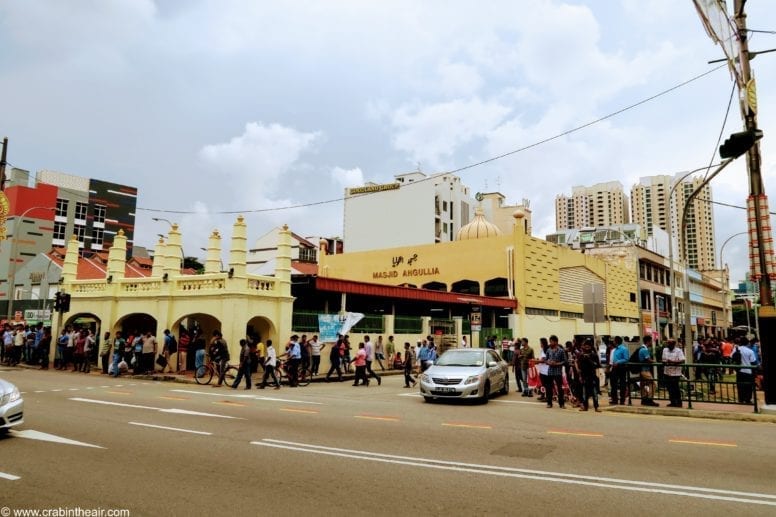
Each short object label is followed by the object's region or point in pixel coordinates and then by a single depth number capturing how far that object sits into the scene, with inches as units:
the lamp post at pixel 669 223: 751.7
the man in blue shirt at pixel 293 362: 767.1
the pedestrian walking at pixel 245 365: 711.7
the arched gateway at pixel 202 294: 855.7
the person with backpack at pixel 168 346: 882.3
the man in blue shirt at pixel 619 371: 584.5
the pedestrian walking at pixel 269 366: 741.3
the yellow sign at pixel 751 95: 544.2
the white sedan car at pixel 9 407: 324.2
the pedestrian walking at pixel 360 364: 784.3
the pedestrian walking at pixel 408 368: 772.0
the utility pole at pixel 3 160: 859.4
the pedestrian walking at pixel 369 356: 805.2
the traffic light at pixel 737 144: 471.5
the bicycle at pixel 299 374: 768.9
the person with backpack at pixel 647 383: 567.8
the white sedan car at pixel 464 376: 573.6
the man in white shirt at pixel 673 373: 552.4
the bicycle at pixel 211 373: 764.0
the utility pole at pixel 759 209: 508.4
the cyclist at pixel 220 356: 741.9
